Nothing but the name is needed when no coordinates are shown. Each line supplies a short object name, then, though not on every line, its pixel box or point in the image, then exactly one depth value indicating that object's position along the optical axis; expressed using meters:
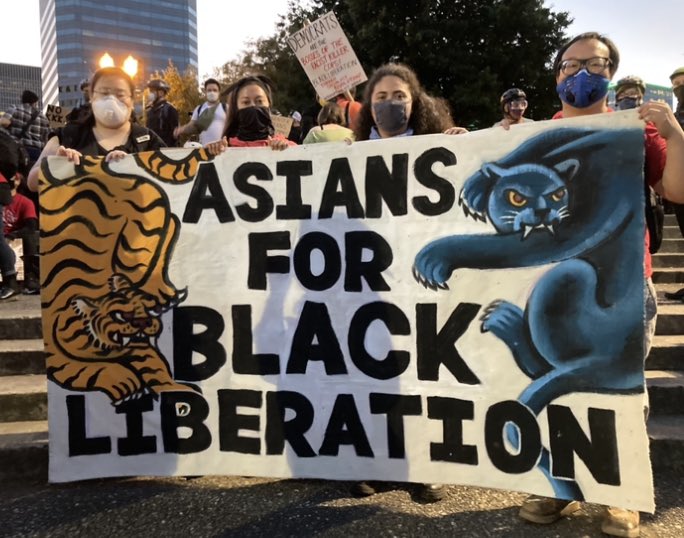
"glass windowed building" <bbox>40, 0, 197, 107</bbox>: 108.50
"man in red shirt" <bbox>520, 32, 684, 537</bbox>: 2.05
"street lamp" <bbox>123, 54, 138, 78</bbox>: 9.25
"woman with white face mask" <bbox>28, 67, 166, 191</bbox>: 2.85
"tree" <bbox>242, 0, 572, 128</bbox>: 15.49
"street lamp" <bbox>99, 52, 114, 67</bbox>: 6.22
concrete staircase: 2.74
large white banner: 2.16
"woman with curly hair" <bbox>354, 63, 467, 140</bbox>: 2.72
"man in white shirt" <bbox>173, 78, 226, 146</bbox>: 5.96
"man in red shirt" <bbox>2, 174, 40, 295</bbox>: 4.69
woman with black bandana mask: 3.03
